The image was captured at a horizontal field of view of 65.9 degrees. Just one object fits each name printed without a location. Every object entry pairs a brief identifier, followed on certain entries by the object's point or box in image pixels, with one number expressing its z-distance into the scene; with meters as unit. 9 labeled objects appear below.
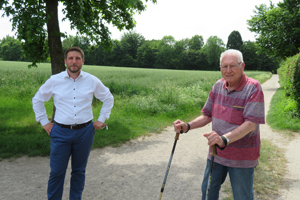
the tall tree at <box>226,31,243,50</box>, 91.96
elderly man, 2.12
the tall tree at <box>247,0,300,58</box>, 23.06
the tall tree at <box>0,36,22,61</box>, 64.19
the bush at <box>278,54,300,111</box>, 8.98
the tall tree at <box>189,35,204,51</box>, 108.44
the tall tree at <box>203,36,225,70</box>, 85.80
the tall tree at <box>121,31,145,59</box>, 85.65
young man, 3.06
